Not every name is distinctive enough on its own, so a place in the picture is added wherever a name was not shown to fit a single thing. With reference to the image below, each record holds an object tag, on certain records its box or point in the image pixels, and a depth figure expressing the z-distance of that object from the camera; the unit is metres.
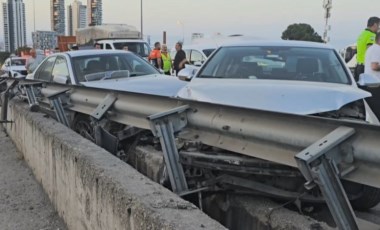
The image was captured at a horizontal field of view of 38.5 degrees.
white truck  27.05
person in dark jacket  17.06
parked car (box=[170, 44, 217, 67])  18.79
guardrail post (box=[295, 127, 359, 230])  2.90
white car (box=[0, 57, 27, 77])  33.83
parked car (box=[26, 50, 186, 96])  8.20
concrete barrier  3.10
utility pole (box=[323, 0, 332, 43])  37.66
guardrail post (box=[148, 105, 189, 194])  4.11
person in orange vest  19.17
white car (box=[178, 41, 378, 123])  4.56
